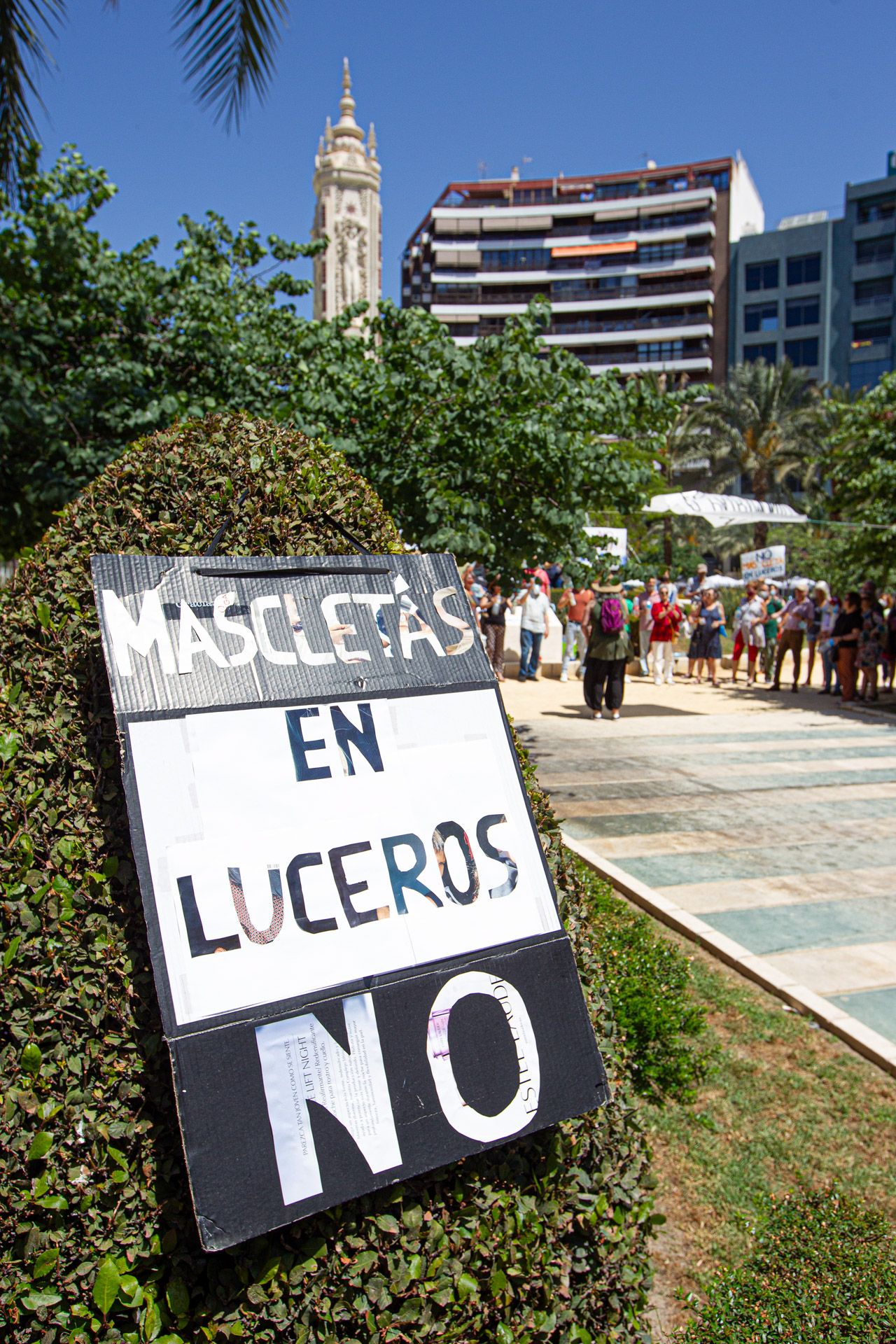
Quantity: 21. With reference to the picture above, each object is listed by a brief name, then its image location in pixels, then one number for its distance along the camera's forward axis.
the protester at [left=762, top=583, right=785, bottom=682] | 17.81
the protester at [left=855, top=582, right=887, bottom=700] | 15.30
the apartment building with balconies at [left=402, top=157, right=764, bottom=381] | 72.19
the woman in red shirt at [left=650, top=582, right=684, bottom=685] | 17.69
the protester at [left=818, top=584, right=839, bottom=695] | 16.41
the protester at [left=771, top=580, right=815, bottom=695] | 15.99
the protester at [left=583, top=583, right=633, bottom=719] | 12.98
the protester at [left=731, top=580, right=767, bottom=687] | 17.84
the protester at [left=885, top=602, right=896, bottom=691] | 15.80
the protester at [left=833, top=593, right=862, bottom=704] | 15.35
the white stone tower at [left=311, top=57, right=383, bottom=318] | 49.47
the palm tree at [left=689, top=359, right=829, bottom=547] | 41.69
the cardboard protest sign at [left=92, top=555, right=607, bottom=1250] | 1.80
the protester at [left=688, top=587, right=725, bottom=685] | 17.77
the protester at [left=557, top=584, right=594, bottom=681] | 18.91
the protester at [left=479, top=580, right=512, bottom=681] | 16.06
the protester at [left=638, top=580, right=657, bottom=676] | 18.98
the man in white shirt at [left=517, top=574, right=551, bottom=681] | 16.30
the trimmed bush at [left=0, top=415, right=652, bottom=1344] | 1.75
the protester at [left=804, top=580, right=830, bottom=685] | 17.17
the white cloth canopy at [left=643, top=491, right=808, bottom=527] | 16.39
